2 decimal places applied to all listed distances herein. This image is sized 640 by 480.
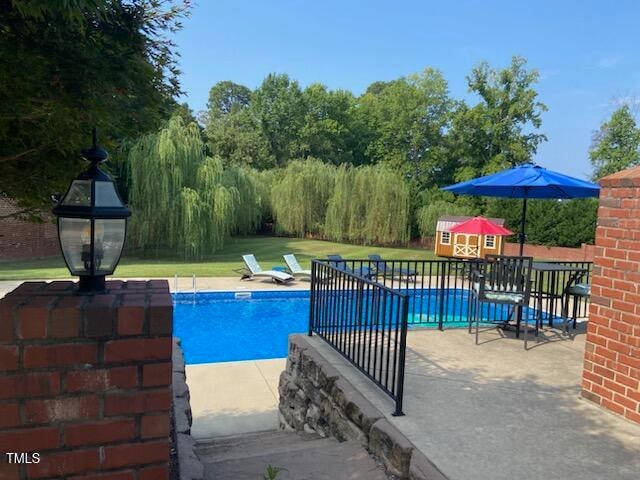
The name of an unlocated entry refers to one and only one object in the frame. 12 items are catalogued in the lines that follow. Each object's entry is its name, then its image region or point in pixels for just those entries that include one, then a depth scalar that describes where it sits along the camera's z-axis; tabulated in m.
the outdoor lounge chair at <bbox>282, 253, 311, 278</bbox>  13.38
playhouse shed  18.70
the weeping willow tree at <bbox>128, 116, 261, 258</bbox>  15.63
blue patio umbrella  5.11
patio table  5.47
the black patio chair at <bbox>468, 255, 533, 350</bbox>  4.92
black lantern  1.57
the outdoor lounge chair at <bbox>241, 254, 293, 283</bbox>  12.45
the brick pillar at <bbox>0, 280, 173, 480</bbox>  1.29
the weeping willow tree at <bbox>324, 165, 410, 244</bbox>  22.17
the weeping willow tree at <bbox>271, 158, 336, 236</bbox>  23.20
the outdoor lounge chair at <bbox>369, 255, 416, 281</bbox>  13.25
